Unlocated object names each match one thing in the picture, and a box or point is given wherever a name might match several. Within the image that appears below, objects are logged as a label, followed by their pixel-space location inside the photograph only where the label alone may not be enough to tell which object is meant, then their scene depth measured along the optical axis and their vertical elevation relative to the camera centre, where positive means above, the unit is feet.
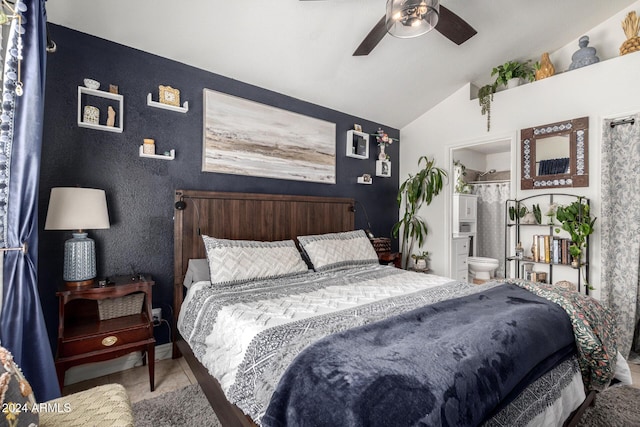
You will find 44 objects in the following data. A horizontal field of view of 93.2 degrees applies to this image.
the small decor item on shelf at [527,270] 10.95 -1.97
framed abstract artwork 9.16 +2.46
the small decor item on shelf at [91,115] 7.16 +2.32
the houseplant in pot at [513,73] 11.09 +5.28
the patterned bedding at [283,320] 4.08 -1.78
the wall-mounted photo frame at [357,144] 12.47 +2.96
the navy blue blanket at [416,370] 2.91 -1.74
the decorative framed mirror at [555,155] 9.82 +2.10
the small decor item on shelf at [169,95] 8.20 +3.22
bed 3.13 -1.75
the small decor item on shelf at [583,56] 9.82 +5.28
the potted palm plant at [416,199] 13.12 +0.74
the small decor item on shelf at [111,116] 7.47 +2.38
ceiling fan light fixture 5.67 +3.90
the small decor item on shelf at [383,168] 13.66 +2.12
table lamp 6.04 -0.19
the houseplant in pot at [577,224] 9.24 -0.24
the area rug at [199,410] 5.74 -3.95
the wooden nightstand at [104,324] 5.98 -2.48
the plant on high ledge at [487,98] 11.76 +4.62
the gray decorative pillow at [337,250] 9.20 -1.15
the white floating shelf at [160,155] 7.88 +1.53
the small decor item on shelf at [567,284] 9.71 -2.20
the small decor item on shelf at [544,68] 10.66 +5.26
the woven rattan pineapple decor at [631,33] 8.93 +5.50
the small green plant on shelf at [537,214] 10.75 +0.05
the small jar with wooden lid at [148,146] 7.91 +1.74
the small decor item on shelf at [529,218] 10.76 -0.08
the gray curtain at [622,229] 8.87 -0.37
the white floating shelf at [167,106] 8.00 +2.90
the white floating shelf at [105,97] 7.10 +2.61
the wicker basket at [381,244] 12.24 -1.21
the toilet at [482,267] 15.77 -2.70
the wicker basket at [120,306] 6.95 -2.22
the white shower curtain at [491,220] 17.44 -0.26
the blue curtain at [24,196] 4.94 +0.27
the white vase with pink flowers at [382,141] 13.46 +3.32
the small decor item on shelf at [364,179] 12.93 +1.52
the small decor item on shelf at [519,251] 11.09 -1.29
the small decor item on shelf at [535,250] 10.64 -1.21
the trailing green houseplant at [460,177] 15.74 +2.04
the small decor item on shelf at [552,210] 10.27 +0.21
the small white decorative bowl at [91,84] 7.14 +3.05
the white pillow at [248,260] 7.25 -1.21
